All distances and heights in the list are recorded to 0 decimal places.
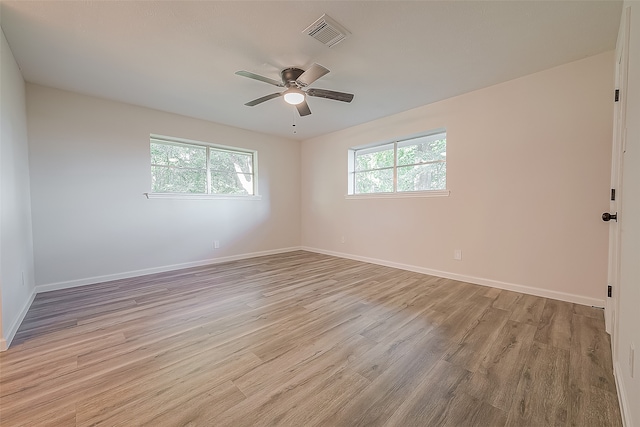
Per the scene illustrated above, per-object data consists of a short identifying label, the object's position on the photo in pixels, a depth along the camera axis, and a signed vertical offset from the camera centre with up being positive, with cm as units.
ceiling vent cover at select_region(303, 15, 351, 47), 193 +142
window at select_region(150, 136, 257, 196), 399 +67
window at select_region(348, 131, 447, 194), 370 +63
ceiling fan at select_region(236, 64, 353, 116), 251 +122
